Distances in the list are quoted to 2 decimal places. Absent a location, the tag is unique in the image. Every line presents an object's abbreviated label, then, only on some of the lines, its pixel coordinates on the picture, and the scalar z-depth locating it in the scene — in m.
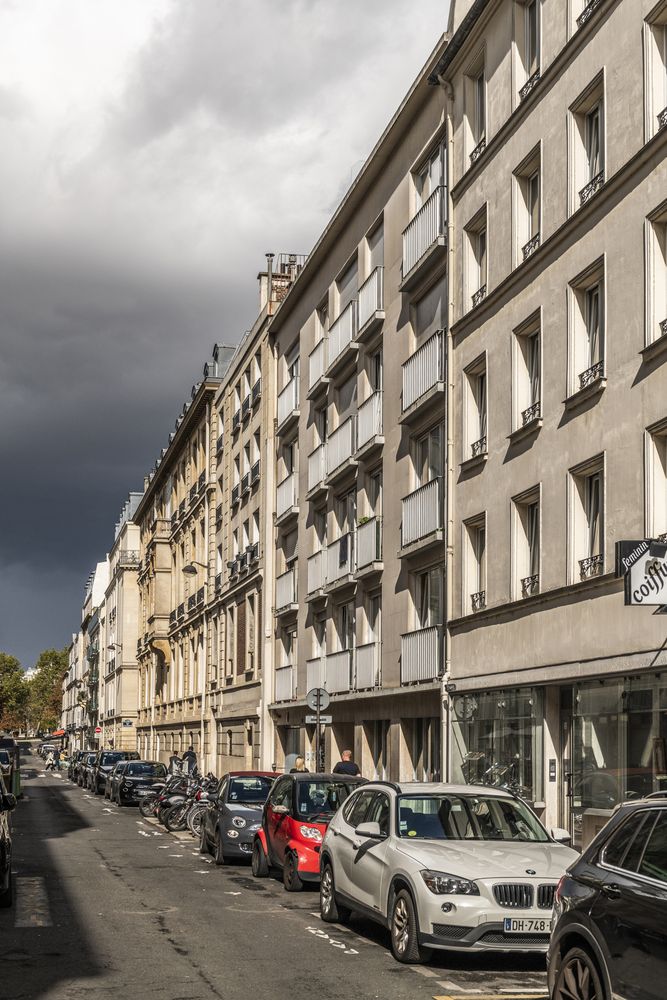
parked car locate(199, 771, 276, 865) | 21.12
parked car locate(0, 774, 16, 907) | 14.90
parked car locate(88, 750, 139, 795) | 52.78
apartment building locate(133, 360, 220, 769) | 54.88
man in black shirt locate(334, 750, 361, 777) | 25.79
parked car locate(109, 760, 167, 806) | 43.47
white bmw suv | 10.91
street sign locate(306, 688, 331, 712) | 25.25
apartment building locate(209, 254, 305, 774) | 42.31
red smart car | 16.98
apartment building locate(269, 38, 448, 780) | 26.58
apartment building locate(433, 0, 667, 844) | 17.59
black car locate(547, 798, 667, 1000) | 7.06
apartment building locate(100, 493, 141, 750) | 86.75
